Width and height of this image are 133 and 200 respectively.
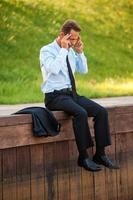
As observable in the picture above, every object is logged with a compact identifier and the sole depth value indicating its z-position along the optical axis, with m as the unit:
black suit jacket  13.98
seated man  14.01
